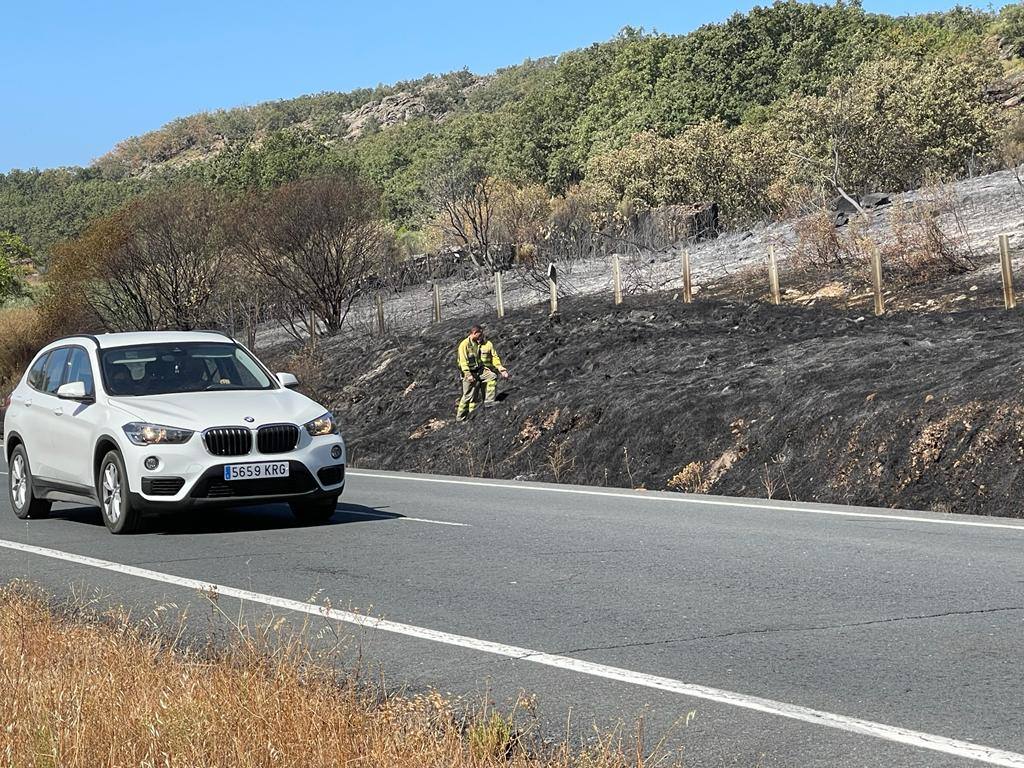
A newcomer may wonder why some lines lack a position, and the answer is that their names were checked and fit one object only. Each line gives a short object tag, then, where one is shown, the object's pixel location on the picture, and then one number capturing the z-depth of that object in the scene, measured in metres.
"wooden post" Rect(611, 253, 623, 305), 32.81
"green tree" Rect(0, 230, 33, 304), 72.56
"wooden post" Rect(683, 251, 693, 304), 31.16
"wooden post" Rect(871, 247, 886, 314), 26.17
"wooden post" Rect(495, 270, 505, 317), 34.47
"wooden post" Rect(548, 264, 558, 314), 32.84
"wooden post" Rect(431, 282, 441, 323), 38.19
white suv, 12.15
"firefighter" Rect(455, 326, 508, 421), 24.75
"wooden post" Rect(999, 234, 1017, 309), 23.06
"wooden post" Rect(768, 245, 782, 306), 29.03
